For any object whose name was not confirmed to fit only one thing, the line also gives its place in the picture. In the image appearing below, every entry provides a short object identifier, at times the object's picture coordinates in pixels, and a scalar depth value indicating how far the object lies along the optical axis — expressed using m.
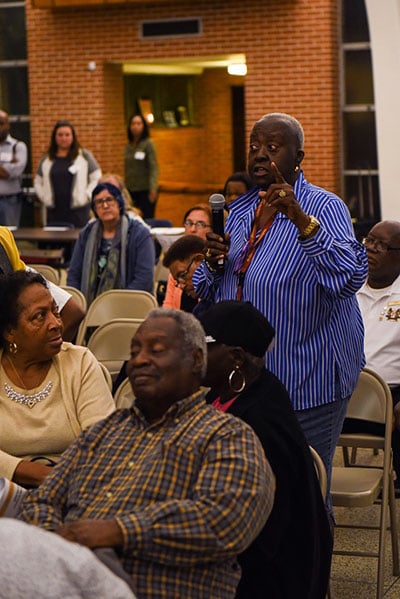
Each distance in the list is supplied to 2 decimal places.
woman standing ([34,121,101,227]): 20.88
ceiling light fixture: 26.02
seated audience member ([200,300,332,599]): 4.86
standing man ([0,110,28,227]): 21.95
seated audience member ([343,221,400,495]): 8.18
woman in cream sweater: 5.81
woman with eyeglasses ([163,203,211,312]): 11.74
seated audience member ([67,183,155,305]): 12.20
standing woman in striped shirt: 5.72
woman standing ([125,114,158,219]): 24.41
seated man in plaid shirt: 4.23
